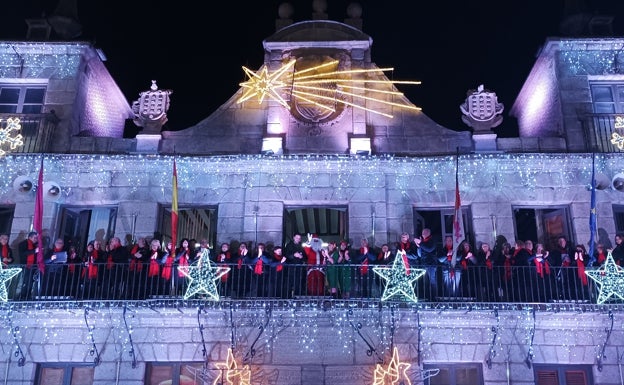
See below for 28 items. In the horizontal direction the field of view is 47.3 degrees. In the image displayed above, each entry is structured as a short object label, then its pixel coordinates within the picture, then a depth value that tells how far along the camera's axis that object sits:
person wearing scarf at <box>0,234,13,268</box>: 17.58
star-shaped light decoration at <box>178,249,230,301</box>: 16.45
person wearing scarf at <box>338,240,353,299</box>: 17.00
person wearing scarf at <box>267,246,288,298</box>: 17.09
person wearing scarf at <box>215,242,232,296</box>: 17.08
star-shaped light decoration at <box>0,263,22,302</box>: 16.84
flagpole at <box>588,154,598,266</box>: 17.06
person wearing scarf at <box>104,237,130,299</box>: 17.15
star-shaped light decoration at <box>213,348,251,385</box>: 16.33
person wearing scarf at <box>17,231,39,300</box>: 17.34
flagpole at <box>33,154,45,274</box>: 17.16
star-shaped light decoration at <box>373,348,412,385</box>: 16.11
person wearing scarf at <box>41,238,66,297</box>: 17.40
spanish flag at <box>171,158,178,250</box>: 17.09
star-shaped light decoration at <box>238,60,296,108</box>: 19.84
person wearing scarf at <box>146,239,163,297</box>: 17.00
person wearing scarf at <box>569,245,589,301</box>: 16.81
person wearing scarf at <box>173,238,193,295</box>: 17.08
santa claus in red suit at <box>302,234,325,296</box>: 17.01
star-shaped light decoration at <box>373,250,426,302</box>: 16.44
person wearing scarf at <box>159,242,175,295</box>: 17.03
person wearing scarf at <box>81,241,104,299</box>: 17.03
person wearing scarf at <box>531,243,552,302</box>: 16.88
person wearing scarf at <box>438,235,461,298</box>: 17.02
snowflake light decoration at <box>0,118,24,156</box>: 19.23
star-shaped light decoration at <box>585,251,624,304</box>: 16.39
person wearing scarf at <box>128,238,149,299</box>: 17.12
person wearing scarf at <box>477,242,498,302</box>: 17.02
